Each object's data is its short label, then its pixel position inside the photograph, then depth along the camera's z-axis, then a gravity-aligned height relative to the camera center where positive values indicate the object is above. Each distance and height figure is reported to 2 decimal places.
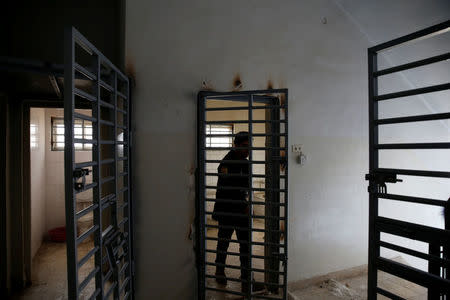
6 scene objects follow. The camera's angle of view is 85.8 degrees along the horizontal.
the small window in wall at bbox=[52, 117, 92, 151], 3.89 +0.23
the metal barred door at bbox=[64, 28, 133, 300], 1.07 -0.17
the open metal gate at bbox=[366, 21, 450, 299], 1.20 -0.41
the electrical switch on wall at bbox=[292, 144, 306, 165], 2.35 -0.07
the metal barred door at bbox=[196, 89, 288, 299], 1.90 -0.53
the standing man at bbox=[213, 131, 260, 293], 2.12 -0.46
